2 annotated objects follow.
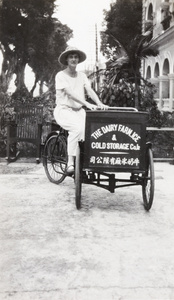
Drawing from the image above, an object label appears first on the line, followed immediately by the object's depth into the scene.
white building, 11.34
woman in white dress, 4.84
